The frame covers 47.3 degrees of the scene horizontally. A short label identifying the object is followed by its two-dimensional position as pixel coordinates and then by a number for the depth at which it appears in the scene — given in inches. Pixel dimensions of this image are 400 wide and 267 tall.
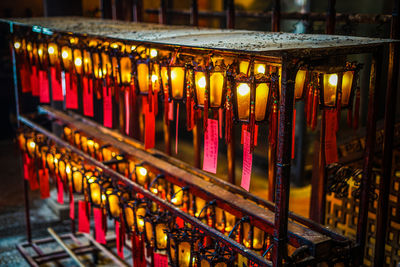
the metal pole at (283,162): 131.6
